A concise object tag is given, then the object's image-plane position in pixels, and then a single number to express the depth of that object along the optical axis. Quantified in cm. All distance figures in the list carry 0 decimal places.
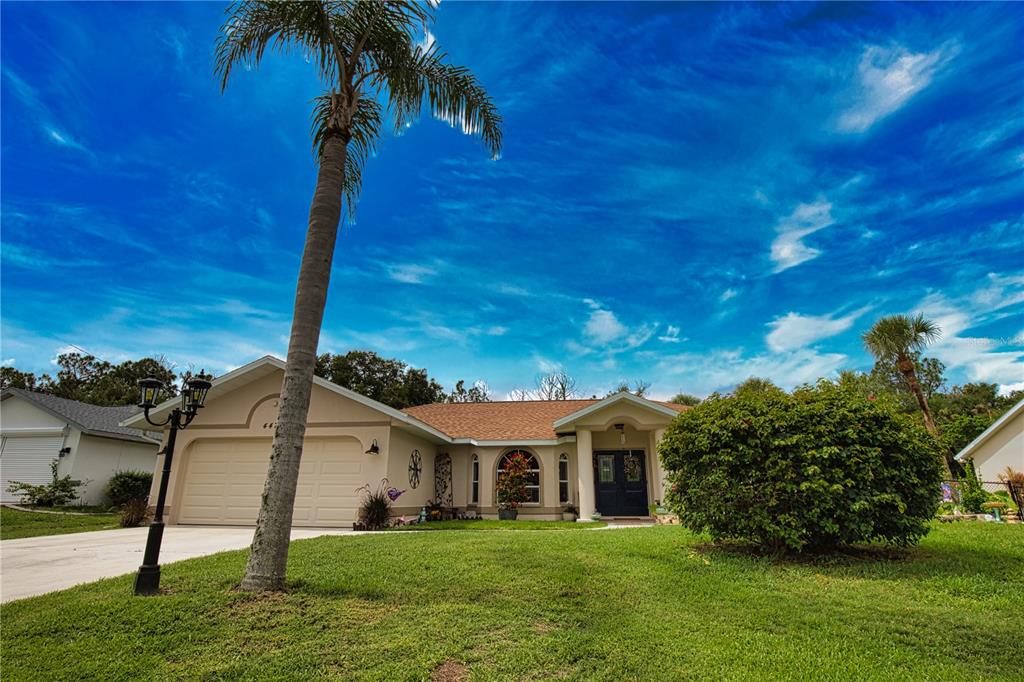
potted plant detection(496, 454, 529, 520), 1581
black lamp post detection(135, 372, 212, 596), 495
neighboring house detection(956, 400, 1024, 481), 1536
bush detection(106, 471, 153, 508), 1914
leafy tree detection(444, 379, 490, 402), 3784
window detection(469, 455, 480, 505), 1672
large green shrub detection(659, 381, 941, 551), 598
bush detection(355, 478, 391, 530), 1252
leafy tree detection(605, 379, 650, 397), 3325
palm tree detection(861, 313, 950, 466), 2253
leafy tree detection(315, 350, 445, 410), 3108
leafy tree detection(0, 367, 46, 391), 3787
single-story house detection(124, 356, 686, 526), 1339
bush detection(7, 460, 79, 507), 1731
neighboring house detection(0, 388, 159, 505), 1850
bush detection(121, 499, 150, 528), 1311
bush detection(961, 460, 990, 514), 1169
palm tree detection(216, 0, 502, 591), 509
